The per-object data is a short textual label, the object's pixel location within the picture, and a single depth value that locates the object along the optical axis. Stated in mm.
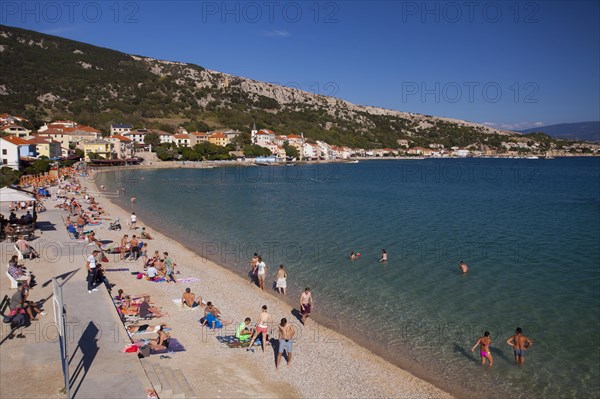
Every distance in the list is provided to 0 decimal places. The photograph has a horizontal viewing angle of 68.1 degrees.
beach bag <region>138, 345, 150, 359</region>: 9297
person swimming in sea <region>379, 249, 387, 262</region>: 20484
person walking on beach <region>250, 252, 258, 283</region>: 17039
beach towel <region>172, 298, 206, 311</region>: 13094
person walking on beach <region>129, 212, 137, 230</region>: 26312
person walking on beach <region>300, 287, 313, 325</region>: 12789
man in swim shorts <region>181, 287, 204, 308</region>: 13164
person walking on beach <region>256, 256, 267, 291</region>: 16062
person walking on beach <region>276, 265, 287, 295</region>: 15648
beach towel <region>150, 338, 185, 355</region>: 9867
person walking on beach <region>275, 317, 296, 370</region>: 9922
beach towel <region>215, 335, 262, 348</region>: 10797
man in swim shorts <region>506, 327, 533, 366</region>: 10930
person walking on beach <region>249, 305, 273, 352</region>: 10648
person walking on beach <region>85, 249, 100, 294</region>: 12719
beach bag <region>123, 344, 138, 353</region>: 8773
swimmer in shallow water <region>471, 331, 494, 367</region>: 10859
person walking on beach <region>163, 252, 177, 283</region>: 15999
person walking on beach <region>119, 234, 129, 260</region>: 18562
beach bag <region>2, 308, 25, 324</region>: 9766
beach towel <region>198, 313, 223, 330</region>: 11758
